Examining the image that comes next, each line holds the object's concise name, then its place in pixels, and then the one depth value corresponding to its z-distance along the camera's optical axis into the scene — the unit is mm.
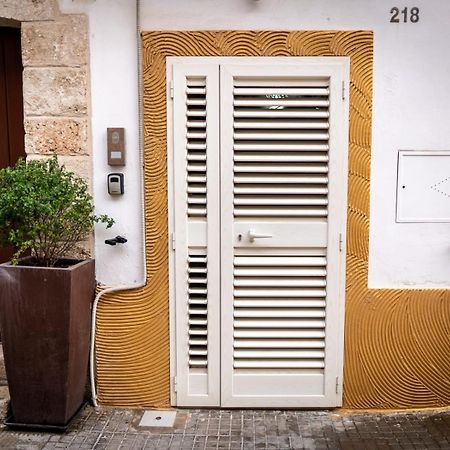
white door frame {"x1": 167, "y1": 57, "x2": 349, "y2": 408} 3658
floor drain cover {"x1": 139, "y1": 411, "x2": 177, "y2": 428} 3736
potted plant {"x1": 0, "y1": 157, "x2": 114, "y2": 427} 3412
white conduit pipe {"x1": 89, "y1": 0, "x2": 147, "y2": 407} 3701
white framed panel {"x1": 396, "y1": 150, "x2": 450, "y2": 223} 3766
